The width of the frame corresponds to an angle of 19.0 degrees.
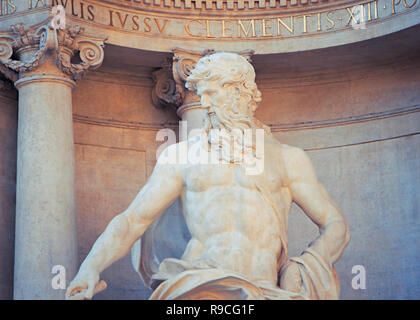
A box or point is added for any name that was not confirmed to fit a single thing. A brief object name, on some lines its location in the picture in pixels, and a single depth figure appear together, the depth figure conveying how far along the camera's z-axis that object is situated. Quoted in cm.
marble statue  1026
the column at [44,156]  1348
